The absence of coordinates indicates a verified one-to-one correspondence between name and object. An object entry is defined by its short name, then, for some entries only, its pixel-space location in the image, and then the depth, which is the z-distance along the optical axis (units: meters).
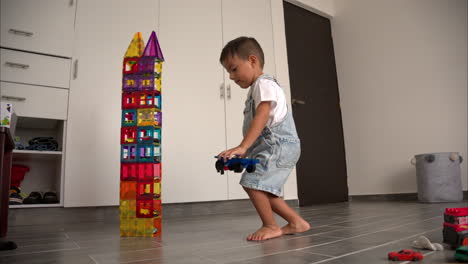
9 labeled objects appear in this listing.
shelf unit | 2.02
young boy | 1.29
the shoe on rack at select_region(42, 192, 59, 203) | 1.93
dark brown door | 3.27
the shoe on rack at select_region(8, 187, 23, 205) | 1.83
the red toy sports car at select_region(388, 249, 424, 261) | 0.79
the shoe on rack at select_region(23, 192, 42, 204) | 1.88
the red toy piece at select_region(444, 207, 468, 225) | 0.94
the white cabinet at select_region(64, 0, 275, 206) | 2.06
